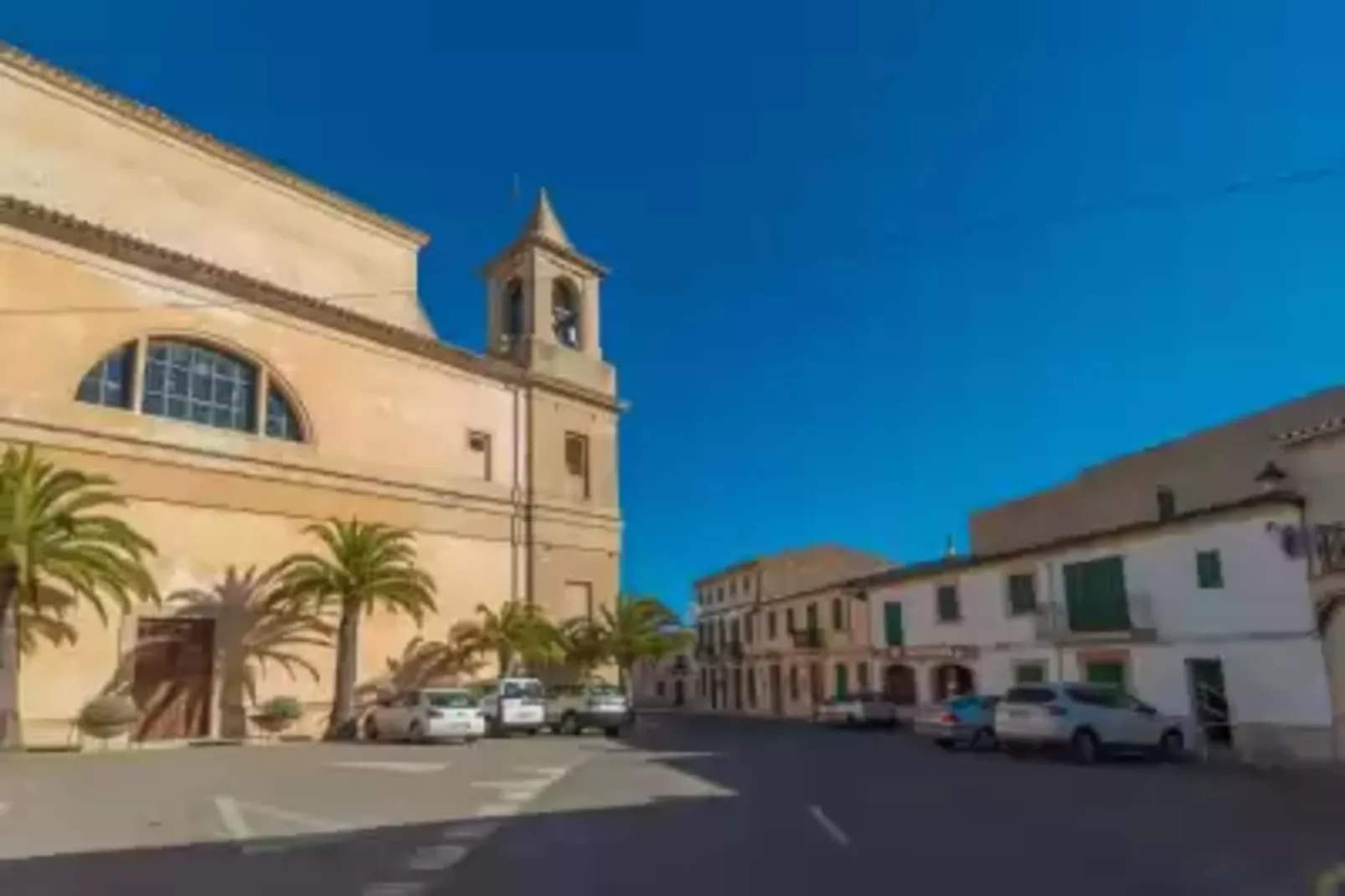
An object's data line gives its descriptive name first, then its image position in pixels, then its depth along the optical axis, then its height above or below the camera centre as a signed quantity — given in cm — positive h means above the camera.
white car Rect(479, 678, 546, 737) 2692 -172
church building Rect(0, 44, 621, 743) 2400 +760
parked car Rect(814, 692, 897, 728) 3425 -266
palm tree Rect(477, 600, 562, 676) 3091 +28
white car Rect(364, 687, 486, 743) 2330 -167
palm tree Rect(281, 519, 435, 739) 2609 +184
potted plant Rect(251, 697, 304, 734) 2531 -164
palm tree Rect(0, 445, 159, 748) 1961 +208
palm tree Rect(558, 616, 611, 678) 3412 -5
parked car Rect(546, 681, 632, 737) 2881 -202
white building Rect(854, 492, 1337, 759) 2019 +16
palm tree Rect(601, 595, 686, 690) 3541 +37
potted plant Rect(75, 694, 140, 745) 2188 -139
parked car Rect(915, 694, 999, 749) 2338 -218
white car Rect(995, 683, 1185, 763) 1955 -191
